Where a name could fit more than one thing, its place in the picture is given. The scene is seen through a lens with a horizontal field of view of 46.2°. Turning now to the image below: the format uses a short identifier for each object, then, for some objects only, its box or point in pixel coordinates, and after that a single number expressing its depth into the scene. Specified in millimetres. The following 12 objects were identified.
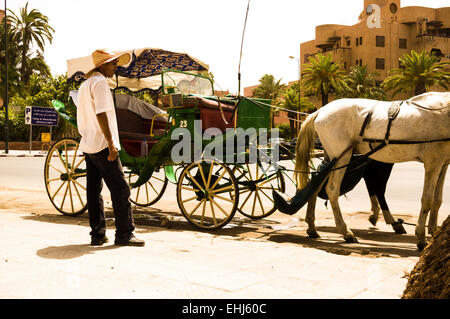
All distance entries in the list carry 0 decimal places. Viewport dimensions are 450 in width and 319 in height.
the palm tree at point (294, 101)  66062
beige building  67188
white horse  5949
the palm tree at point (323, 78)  59469
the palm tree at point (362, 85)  63094
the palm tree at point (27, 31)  53719
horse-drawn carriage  7359
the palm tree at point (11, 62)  50250
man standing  5398
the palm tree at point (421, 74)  52406
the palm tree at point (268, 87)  76062
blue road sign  34531
